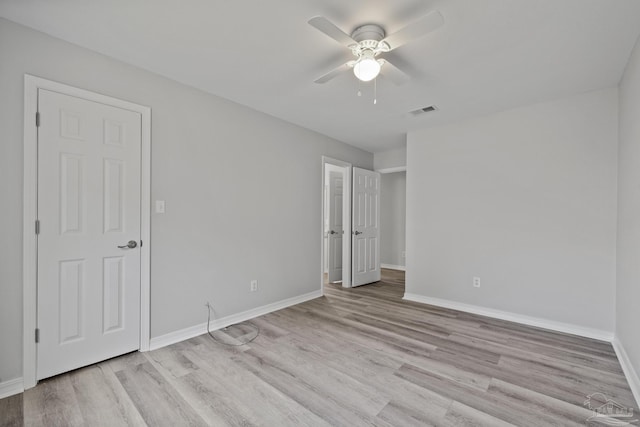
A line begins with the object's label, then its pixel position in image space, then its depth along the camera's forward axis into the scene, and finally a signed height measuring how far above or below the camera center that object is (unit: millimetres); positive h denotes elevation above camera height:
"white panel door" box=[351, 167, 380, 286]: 4863 -256
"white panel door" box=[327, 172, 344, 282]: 5242 -279
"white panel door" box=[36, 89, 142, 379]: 2045 -160
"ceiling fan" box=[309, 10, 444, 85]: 1584 +1091
